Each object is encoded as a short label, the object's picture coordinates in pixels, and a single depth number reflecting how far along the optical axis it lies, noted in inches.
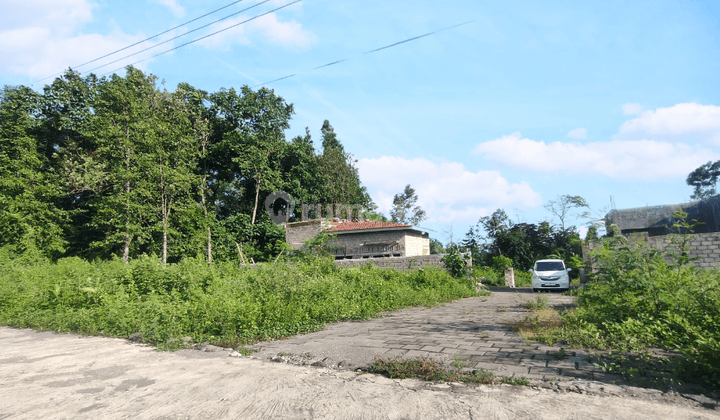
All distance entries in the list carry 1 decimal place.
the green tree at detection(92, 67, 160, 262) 920.9
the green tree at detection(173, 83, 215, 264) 1115.9
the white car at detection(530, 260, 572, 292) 695.1
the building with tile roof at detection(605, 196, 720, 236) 999.6
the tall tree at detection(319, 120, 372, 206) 1595.7
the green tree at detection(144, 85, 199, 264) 981.8
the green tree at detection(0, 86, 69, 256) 944.3
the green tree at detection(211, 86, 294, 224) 1169.4
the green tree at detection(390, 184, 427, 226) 2142.0
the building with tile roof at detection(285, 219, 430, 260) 968.3
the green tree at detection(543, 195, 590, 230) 1188.5
